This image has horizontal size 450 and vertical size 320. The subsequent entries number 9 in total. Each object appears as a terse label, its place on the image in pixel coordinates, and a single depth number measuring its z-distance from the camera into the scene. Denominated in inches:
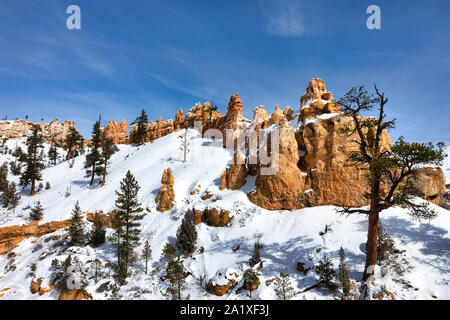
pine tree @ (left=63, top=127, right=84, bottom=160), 2113.7
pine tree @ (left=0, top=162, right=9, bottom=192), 1362.2
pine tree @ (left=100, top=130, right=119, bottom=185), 1316.2
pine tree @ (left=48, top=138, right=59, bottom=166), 2142.7
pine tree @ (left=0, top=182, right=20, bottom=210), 1149.5
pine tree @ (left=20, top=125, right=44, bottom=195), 1351.4
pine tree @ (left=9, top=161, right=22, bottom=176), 1904.5
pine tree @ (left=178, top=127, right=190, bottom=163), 1452.1
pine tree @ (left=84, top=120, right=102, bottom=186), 1334.9
